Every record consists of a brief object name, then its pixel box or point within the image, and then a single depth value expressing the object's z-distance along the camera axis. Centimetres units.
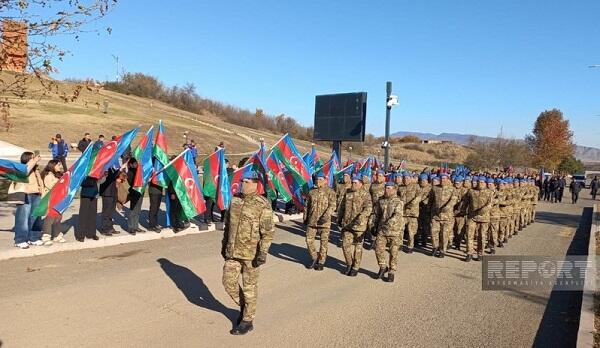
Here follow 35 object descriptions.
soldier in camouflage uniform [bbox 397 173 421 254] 1095
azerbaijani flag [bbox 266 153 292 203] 1339
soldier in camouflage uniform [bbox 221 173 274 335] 543
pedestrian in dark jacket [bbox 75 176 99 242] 942
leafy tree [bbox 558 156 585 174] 7641
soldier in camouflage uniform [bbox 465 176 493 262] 1046
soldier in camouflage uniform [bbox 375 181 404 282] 835
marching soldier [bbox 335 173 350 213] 1108
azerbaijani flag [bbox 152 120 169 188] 1079
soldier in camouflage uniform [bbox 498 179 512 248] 1184
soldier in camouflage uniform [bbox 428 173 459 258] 1059
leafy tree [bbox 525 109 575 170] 5656
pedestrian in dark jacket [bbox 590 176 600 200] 3378
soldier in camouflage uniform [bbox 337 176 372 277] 848
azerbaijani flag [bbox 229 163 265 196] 1218
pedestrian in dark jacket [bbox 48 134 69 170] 1856
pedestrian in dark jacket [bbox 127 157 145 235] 1055
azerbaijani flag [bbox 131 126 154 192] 1042
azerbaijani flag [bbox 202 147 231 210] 1146
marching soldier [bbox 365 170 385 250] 1142
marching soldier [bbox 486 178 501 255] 1091
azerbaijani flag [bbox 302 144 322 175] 1664
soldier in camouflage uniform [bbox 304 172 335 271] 886
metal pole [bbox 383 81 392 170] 1947
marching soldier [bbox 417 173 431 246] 1162
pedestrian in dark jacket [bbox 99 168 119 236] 1017
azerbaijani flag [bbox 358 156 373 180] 1774
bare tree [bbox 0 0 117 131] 646
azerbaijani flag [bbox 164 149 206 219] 1056
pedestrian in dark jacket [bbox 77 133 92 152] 1603
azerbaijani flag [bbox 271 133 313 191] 1387
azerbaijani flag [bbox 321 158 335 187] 1555
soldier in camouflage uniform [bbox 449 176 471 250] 1108
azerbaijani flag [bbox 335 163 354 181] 1627
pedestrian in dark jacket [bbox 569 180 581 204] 3091
